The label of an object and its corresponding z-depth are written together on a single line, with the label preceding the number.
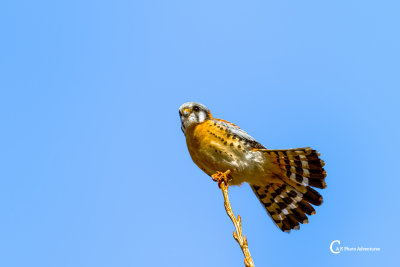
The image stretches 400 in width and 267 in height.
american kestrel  9.80
